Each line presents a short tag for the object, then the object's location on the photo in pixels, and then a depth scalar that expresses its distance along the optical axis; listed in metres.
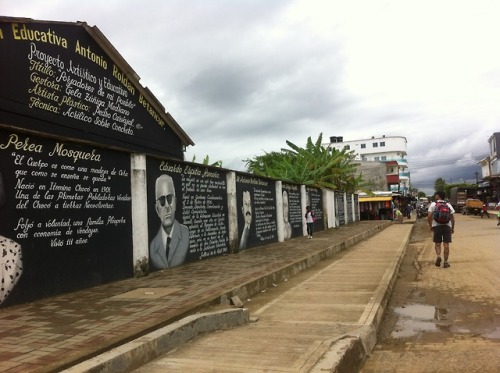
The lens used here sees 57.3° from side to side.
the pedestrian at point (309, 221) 18.55
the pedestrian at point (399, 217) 36.13
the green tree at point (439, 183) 126.46
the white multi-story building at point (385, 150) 104.88
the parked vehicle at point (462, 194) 53.35
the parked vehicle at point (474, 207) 44.28
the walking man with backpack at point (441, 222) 10.76
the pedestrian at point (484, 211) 39.99
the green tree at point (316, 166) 27.22
